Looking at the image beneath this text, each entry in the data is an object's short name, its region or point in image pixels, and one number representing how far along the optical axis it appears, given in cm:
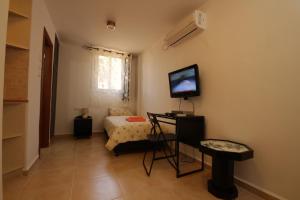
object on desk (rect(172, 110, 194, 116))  255
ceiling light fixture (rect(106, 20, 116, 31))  297
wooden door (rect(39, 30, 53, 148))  300
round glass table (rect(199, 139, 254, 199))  150
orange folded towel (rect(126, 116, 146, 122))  326
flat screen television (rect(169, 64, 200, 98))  236
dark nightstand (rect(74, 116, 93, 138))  388
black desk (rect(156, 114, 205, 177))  215
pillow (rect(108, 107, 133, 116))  448
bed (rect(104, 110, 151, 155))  266
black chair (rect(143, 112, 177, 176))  216
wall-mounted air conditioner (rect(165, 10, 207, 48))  235
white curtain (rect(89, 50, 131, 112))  448
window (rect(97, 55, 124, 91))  456
